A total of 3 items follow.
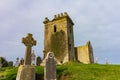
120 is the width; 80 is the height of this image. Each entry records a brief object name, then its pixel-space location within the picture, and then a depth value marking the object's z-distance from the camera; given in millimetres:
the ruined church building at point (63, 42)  17770
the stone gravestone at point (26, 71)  6033
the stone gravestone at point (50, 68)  6017
